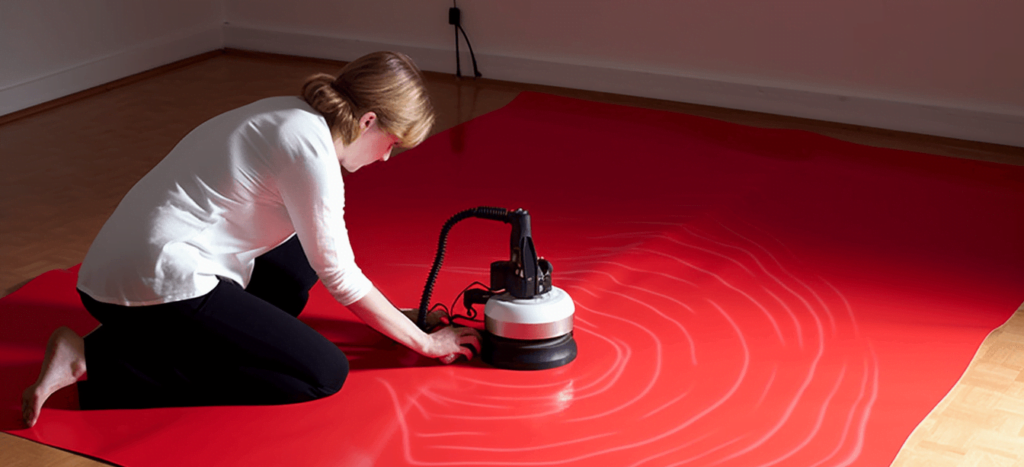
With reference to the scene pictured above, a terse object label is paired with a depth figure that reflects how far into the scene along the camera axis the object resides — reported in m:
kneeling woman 1.90
